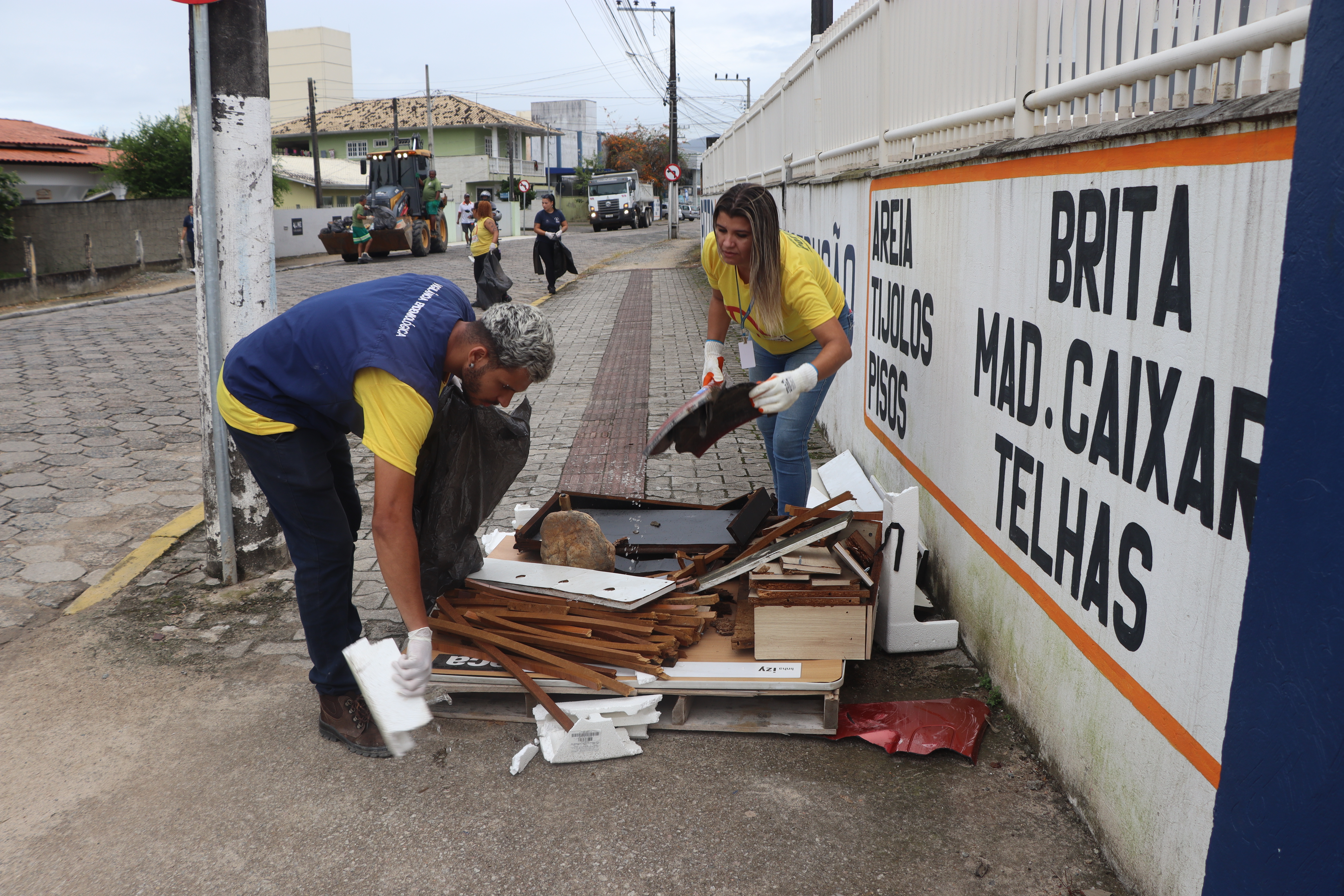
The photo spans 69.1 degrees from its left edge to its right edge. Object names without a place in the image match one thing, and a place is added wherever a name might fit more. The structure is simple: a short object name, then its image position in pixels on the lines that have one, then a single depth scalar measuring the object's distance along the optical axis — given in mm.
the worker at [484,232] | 14008
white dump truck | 49969
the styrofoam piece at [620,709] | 3176
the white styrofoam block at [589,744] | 3102
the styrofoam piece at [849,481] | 4176
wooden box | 3318
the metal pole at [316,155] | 38875
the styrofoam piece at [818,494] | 4512
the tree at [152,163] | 31938
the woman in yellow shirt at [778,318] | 3621
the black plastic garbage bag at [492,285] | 13258
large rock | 3855
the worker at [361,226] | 26203
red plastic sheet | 3121
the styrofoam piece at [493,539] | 4328
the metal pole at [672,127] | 41125
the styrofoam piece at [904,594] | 3734
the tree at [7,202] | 21625
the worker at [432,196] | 29016
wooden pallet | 3225
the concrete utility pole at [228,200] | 4242
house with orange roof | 29828
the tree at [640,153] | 90625
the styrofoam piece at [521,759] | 3043
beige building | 84812
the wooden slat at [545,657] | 3240
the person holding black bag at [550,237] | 17672
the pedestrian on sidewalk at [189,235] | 24297
